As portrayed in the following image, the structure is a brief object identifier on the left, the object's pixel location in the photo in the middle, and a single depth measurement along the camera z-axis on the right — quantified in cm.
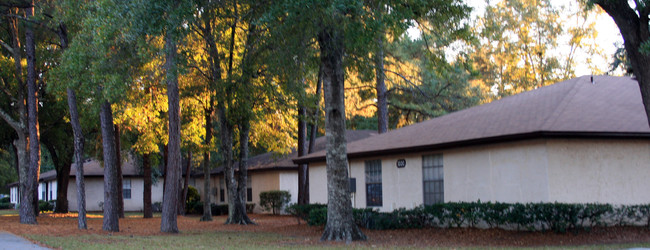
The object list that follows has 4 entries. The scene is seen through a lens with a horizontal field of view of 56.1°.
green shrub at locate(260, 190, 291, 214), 3195
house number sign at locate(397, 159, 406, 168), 1934
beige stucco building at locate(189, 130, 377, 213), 3253
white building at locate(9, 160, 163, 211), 4141
